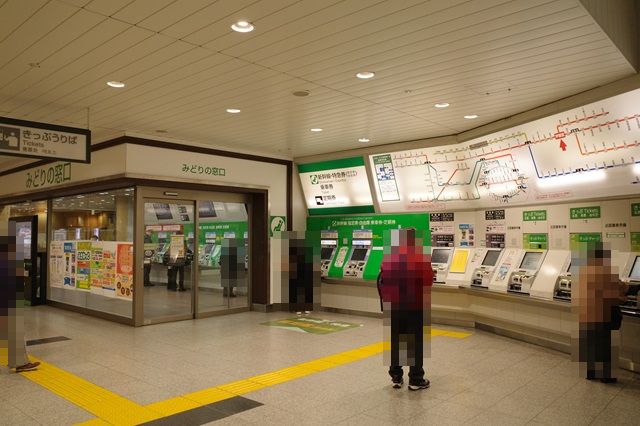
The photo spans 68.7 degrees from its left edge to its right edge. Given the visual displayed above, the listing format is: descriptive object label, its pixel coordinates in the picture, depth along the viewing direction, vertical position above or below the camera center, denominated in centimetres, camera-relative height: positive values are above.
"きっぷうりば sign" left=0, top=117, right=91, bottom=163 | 594 +124
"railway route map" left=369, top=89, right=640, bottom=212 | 594 +107
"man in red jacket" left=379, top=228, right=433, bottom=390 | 499 -72
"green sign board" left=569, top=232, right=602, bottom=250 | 655 -10
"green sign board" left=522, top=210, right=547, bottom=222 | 736 +25
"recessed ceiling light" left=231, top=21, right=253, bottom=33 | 417 +187
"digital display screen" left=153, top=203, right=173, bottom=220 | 899 +43
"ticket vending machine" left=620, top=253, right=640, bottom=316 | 532 -60
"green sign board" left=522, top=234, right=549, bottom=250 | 730 -16
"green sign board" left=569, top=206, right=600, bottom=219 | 659 +26
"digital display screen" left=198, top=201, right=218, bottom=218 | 973 +50
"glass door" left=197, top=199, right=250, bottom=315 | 979 -51
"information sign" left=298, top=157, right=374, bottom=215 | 1019 +104
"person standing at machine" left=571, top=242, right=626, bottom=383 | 515 -87
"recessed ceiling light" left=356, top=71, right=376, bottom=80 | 545 +185
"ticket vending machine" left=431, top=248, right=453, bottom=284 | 858 -58
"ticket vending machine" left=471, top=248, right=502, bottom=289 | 775 -64
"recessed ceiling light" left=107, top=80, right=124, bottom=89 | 583 +188
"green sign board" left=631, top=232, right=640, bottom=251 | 599 -14
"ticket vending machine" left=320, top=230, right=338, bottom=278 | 1051 -39
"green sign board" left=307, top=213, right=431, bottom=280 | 955 +7
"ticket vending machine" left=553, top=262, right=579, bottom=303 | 627 -76
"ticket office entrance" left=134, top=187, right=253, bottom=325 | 888 -44
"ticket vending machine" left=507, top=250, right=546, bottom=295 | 693 -63
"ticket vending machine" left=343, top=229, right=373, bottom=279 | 994 -46
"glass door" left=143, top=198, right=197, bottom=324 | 889 -53
